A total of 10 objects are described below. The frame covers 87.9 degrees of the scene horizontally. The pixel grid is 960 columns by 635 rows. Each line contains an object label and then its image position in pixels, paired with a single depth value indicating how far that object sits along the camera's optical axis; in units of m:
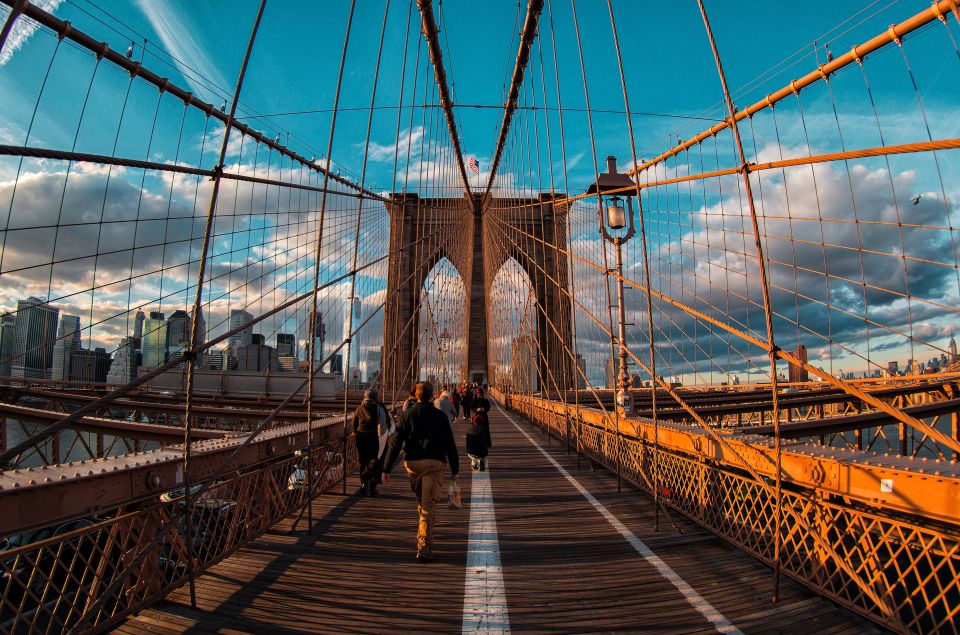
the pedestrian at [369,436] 5.89
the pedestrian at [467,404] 18.33
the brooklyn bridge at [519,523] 2.64
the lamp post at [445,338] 29.63
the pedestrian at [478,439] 7.47
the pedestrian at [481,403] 7.84
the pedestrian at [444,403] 7.82
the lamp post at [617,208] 8.13
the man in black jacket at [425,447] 3.96
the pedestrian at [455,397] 19.24
